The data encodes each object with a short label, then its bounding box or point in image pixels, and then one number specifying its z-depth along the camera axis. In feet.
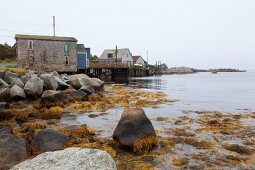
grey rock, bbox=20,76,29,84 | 52.96
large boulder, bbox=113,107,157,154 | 20.47
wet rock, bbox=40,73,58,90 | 52.68
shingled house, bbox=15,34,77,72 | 101.01
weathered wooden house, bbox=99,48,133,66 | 198.11
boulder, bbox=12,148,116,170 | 10.34
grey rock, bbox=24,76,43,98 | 47.46
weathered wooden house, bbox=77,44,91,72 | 119.13
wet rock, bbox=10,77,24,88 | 49.09
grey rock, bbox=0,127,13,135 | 21.72
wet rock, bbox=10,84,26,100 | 45.18
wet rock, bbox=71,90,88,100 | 50.80
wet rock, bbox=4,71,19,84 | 54.10
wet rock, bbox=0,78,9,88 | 48.76
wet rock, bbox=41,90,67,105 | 43.35
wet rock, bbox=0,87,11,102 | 44.35
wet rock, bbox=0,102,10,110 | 39.17
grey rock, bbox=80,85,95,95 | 54.63
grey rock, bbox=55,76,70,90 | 57.30
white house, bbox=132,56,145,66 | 235.14
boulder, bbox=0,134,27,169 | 15.43
